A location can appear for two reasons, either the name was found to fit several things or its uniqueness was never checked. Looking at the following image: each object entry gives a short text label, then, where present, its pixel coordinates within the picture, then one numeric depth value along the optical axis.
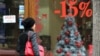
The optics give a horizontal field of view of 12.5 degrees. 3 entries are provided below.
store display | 11.53
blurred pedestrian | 8.82
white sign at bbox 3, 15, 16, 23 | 11.55
